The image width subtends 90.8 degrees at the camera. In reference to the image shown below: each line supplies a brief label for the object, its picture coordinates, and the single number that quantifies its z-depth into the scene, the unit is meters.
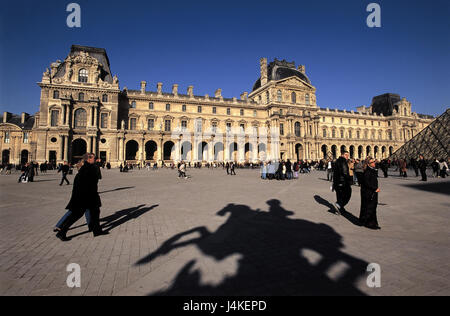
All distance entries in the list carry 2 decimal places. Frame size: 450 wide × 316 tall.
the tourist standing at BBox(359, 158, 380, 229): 5.29
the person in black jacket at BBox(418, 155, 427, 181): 15.43
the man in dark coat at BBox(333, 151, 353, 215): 6.50
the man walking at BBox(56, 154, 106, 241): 4.59
